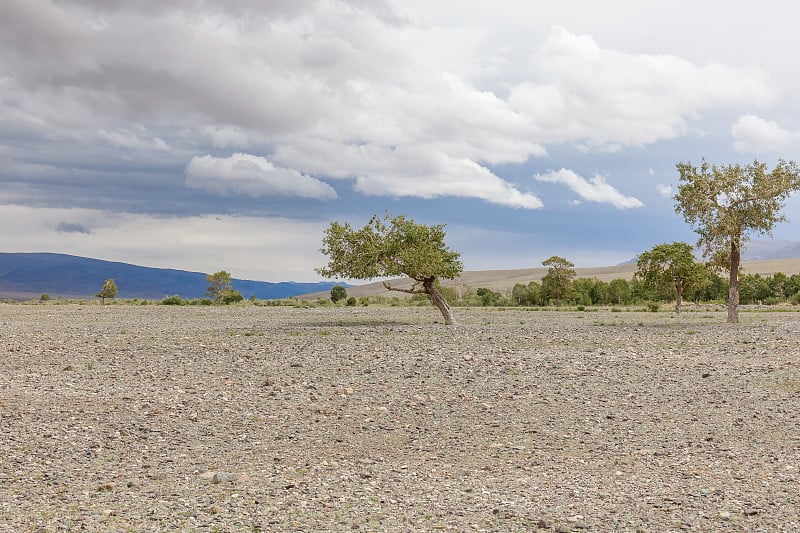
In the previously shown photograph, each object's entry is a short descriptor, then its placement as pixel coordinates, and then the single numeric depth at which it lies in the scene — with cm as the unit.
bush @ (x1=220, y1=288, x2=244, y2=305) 8144
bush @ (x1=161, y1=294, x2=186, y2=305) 7326
